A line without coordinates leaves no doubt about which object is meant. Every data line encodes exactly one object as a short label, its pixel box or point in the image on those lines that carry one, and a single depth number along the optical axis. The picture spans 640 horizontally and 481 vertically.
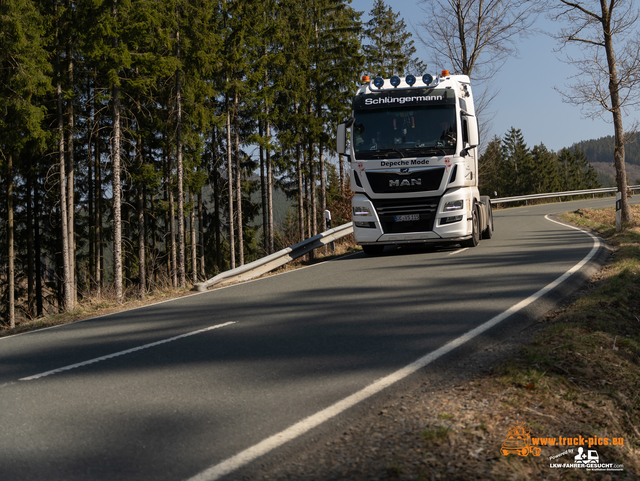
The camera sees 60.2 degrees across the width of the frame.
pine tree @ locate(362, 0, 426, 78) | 49.97
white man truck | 13.30
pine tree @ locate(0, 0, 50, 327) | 20.77
